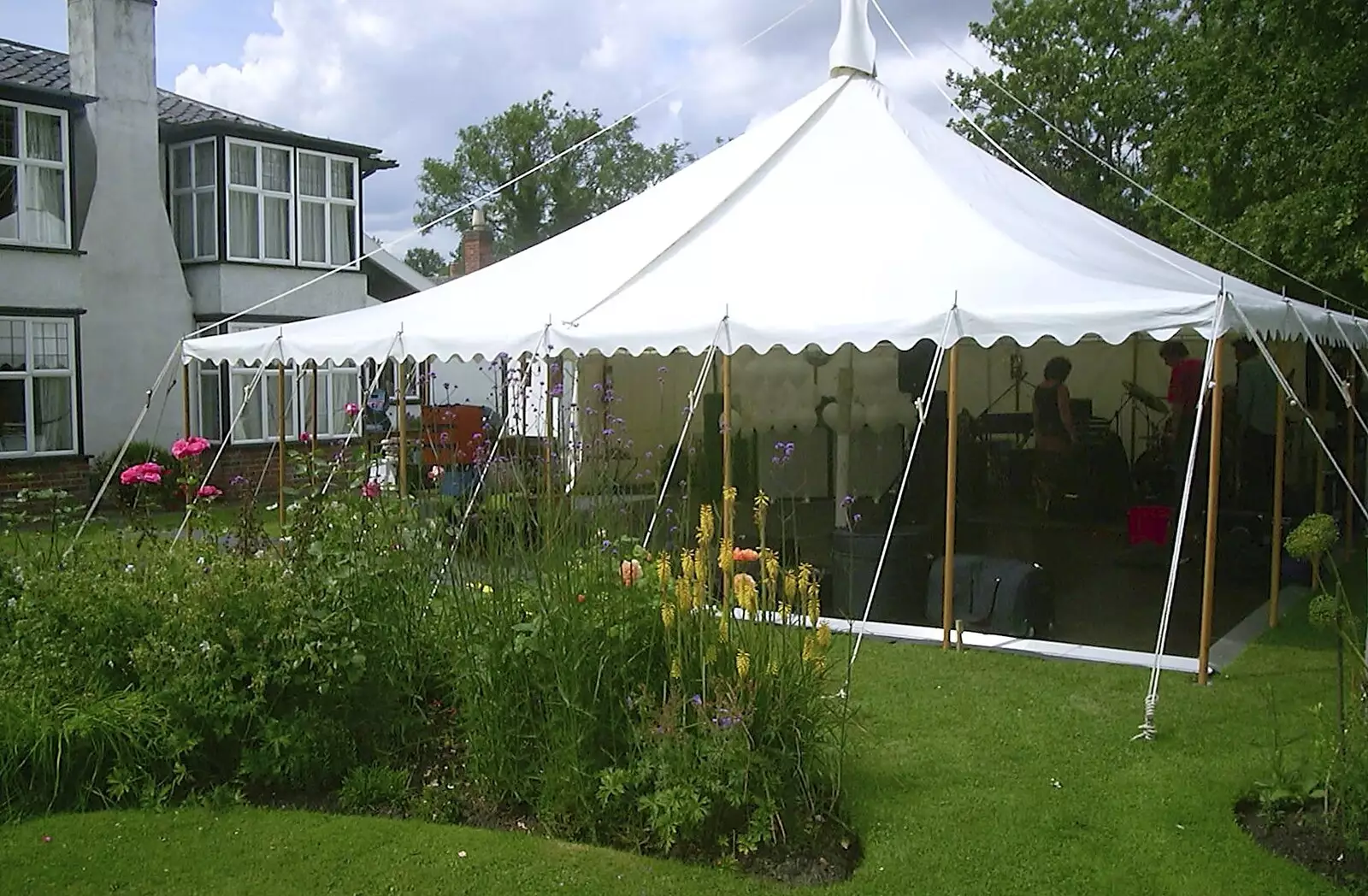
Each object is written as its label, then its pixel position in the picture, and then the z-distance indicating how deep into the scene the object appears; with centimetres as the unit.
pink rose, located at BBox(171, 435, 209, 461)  501
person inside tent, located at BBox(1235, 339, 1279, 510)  849
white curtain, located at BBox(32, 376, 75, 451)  1331
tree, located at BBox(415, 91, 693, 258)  4456
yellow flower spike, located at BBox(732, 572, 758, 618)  352
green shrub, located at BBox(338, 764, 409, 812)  396
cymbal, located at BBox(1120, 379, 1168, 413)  1078
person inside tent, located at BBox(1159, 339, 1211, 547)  922
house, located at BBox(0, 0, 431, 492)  1319
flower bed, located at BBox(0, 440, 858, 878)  360
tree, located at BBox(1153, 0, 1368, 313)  957
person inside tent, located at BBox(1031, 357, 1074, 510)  897
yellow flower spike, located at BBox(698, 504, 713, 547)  351
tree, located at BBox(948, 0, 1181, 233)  2458
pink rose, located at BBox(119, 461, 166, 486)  464
